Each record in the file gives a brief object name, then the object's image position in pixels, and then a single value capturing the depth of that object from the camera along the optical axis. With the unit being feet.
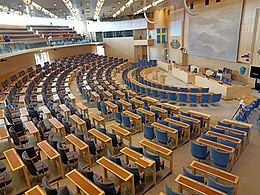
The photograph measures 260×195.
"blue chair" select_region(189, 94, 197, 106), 39.09
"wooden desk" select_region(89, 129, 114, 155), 21.85
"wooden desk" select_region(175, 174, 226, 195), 14.48
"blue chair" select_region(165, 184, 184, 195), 13.75
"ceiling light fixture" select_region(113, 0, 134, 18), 57.32
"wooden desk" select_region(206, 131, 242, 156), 21.43
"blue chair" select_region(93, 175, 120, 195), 14.96
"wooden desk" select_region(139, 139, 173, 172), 19.53
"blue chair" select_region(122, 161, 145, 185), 16.94
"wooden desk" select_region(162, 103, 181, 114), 32.02
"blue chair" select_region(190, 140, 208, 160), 20.36
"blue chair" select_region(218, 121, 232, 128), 25.46
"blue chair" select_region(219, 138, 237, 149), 20.88
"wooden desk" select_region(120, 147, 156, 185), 17.52
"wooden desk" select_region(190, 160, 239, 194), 15.96
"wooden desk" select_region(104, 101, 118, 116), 33.48
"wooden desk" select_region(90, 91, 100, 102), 40.29
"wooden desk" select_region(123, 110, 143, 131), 28.49
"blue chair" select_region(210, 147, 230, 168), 19.06
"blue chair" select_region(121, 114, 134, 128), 28.30
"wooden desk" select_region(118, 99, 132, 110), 34.45
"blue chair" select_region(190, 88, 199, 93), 43.27
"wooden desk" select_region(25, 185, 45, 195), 14.70
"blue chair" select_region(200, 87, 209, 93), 43.11
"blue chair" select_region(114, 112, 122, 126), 29.46
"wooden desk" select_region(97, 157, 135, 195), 16.02
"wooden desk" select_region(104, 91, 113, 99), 41.32
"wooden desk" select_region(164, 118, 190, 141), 24.70
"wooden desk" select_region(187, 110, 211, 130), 27.99
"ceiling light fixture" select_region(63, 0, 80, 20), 52.06
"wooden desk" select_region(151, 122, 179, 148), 23.51
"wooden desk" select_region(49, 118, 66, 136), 25.11
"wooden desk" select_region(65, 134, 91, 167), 20.34
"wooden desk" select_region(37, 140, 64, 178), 18.80
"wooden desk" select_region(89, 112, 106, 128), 28.71
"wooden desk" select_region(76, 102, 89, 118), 33.40
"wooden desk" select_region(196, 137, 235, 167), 19.94
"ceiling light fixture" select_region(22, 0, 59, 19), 45.59
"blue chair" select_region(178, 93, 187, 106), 39.59
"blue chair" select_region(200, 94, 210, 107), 38.47
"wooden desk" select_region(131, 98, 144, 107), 35.33
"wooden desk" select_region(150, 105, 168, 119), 30.70
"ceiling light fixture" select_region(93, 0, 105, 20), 55.27
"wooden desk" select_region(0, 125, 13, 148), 22.38
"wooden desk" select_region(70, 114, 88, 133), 26.53
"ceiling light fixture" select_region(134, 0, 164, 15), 60.41
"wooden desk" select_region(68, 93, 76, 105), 39.06
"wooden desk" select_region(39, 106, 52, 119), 30.37
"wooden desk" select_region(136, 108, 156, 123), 29.48
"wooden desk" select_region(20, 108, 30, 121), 29.03
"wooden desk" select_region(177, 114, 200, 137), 26.13
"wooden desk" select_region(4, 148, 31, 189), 17.20
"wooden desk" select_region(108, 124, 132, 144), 23.72
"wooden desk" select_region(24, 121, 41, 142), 23.82
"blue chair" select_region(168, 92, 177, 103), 41.04
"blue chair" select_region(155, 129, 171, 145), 23.06
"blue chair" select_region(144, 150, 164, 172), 18.41
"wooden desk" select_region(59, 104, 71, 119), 31.17
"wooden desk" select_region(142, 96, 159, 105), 36.27
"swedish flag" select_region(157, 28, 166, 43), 90.99
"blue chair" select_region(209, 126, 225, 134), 23.91
